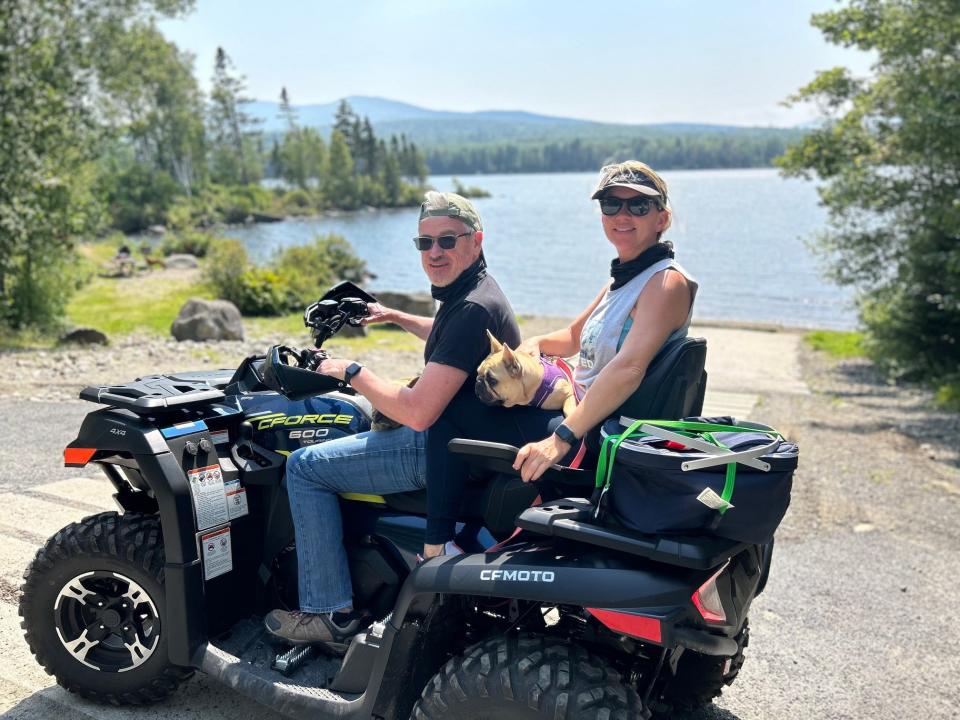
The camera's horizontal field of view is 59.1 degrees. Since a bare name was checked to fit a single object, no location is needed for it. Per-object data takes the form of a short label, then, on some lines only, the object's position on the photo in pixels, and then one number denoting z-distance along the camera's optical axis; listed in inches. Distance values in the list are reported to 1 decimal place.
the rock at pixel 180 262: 1225.4
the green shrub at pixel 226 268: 794.2
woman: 109.4
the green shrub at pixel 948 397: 431.6
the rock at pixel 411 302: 759.1
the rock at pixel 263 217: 3154.5
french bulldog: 110.6
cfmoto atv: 98.0
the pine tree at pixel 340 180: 3710.6
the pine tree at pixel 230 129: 3656.5
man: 120.1
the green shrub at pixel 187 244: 1369.3
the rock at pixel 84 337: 543.5
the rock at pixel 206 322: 597.6
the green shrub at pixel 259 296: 782.5
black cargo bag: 92.7
